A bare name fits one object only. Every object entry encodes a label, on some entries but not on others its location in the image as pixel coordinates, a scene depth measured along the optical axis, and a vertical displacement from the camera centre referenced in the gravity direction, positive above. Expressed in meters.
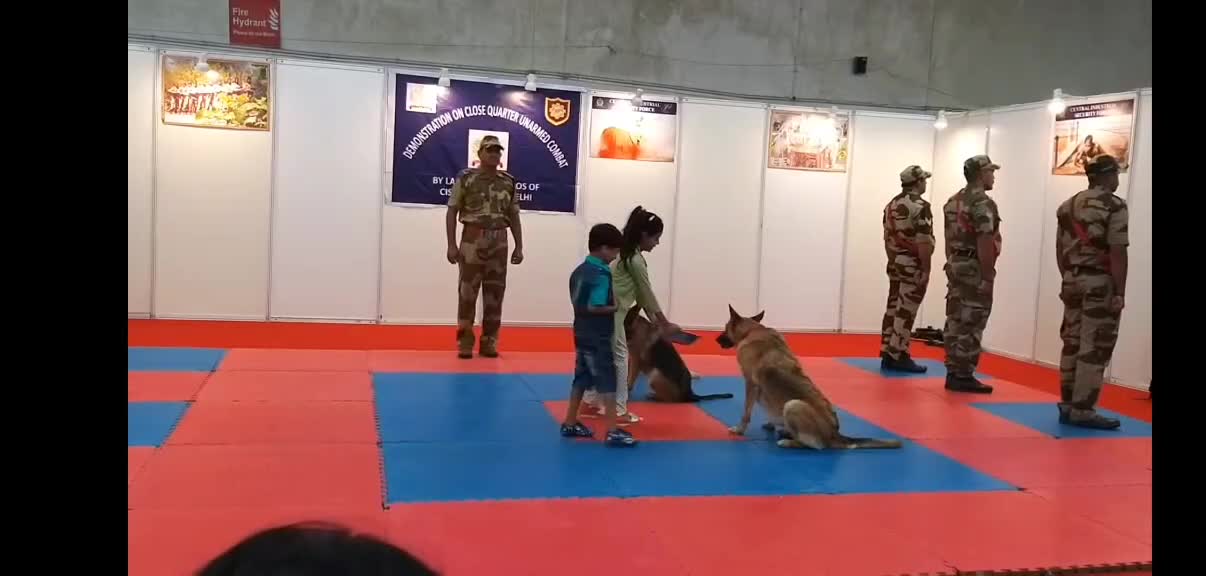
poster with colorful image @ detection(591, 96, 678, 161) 12.14 +1.23
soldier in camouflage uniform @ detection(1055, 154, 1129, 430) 6.92 -0.32
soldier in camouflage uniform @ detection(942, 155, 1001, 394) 8.50 -0.33
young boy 5.79 -0.68
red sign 11.05 +2.24
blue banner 11.59 +1.00
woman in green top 6.21 -0.44
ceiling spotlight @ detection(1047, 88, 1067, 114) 10.40 +1.59
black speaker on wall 13.09 +2.42
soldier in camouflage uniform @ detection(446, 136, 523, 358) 9.34 -0.31
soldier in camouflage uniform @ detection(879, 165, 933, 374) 9.75 -0.32
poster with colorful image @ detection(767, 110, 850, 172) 12.84 +1.25
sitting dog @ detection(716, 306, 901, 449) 6.08 -1.20
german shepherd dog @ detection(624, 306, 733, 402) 7.32 -1.22
